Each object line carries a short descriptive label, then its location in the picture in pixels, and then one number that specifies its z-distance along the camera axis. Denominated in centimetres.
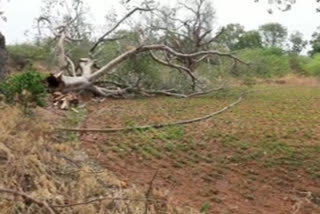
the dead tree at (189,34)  1237
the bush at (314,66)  1834
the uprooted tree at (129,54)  988
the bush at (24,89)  635
